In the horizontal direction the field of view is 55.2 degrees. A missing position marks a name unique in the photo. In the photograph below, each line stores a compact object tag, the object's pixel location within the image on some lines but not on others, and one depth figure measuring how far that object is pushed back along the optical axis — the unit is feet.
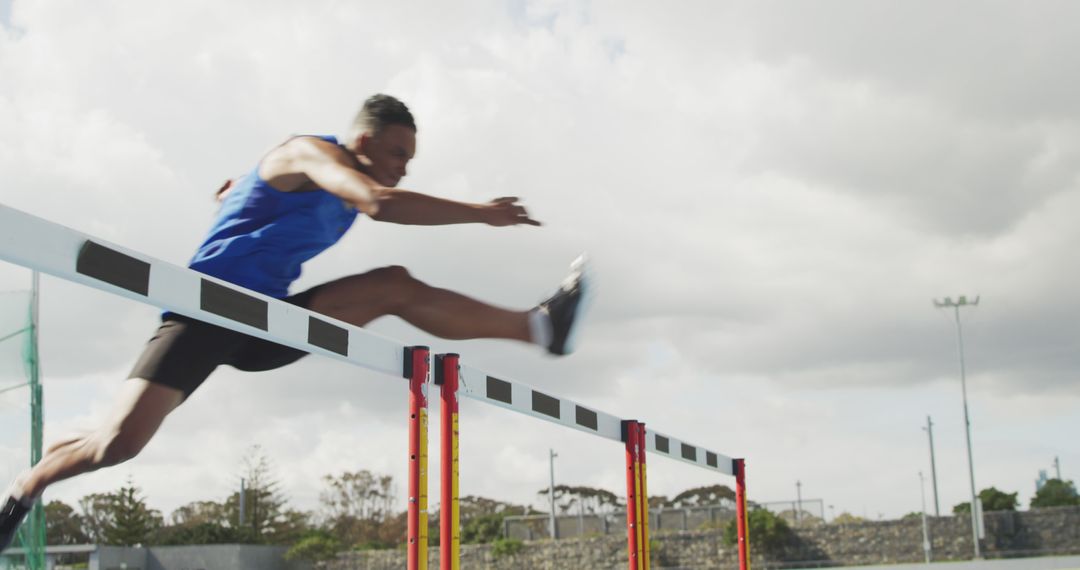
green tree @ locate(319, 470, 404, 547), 186.50
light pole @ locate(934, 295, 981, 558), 116.88
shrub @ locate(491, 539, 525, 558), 129.80
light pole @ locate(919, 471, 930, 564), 117.39
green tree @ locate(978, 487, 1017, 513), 147.23
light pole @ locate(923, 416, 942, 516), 151.43
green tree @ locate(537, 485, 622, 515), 155.84
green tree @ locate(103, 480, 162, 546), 150.71
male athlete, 8.28
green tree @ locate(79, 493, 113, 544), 155.33
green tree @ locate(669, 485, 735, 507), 175.32
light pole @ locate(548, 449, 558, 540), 140.86
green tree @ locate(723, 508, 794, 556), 119.75
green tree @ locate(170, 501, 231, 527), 197.57
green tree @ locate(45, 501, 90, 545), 150.67
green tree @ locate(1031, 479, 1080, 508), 164.35
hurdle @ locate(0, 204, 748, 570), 6.64
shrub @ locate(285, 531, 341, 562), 142.61
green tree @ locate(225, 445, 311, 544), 187.34
